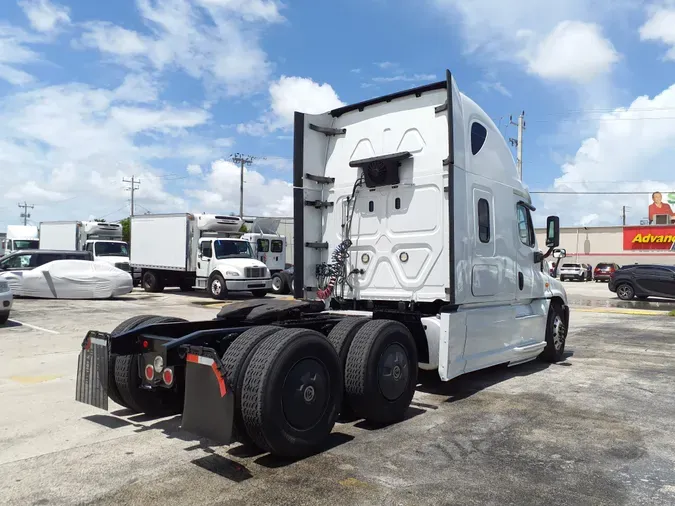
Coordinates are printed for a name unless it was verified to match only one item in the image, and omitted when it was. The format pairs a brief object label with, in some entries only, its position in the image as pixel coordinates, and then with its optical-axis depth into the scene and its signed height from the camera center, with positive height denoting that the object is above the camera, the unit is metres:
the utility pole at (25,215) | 111.56 +11.40
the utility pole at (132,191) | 77.06 +11.18
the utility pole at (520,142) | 38.38 +9.15
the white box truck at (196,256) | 20.20 +0.66
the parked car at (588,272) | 43.43 +0.16
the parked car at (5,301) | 11.38 -0.59
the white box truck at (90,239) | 25.78 +1.73
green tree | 61.56 +5.31
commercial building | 49.66 +2.81
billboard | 58.22 +7.28
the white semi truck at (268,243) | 23.36 +1.29
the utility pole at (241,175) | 65.69 +11.79
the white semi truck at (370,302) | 4.17 -0.34
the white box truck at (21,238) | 33.62 +2.06
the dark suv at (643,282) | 22.06 -0.31
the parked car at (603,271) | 39.97 +0.22
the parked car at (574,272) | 42.03 +0.15
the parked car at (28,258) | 17.66 +0.43
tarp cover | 17.44 -0.29
